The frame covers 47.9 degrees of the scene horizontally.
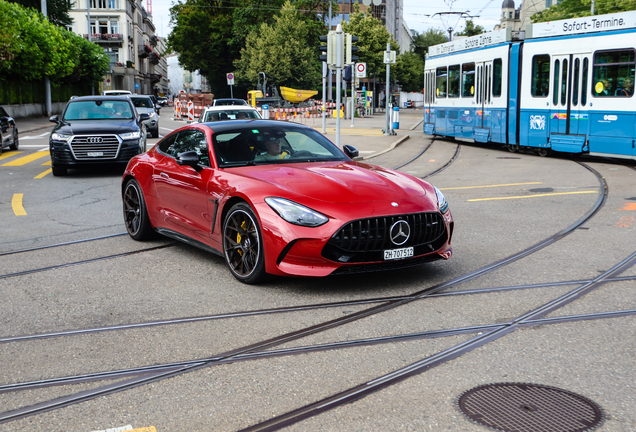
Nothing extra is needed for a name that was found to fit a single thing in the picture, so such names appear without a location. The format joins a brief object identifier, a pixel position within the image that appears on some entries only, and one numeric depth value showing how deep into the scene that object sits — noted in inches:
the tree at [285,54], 2596.0
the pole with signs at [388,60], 1054.4
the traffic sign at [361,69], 1099.9
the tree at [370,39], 2925.7
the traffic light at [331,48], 708.0
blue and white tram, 638.5
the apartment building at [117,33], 3725.4
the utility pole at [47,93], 1850.4
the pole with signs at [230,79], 1864.2
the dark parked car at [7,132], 808.9
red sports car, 218.1
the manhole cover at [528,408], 129.3
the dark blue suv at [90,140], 580.7
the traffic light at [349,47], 813.9
